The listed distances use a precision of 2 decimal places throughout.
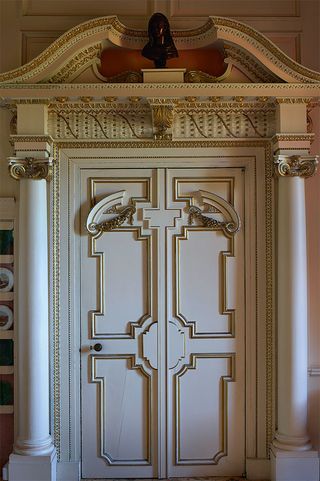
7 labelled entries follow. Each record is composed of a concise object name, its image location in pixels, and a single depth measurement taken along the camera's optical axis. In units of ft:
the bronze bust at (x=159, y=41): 8.60
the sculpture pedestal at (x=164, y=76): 8.73
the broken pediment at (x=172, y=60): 8.67
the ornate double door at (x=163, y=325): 9.40
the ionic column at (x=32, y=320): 8.79
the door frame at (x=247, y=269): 9.34
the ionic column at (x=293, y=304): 8.89
